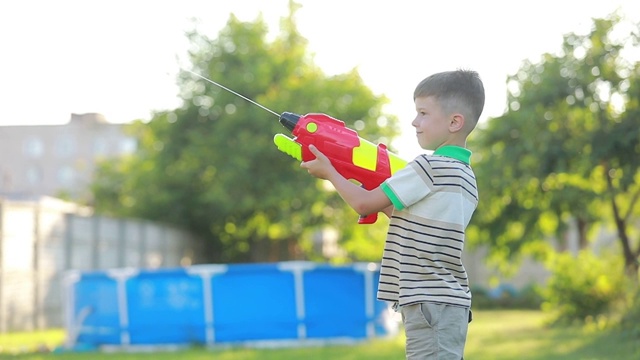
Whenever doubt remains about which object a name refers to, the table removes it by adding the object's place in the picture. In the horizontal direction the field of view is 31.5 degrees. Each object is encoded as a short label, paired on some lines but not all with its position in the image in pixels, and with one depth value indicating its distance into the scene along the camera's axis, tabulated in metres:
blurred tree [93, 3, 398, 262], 33.62
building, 87.06
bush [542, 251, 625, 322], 19.45
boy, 4.11
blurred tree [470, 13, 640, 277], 16.58
